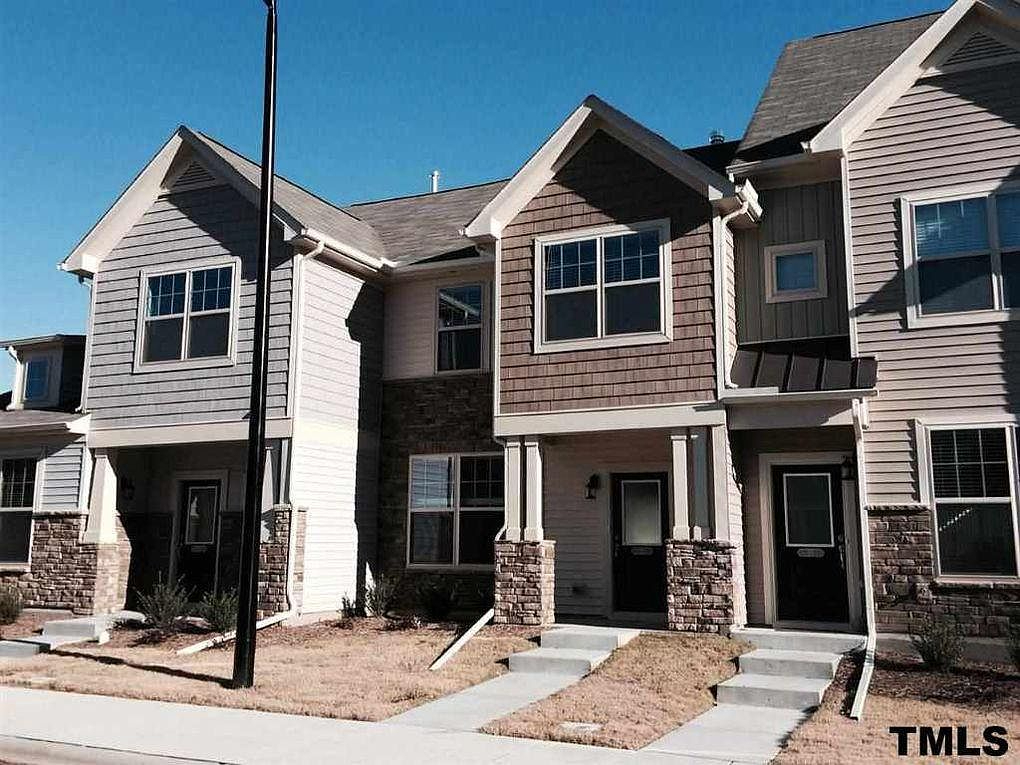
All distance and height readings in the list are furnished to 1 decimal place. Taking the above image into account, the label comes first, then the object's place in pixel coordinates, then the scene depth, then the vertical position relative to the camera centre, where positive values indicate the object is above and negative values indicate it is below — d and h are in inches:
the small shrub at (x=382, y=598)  614.9 -37.5
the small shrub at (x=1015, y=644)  410.1 -43.5
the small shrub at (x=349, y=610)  621.6 -45.8
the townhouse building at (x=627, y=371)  486.6 +96.2
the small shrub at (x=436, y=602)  605.6 -38.8
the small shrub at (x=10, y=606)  629.3 -45.5
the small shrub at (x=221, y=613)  559.2 -43.6
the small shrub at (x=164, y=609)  567.5 -42.4
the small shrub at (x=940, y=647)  422.0 -44.8
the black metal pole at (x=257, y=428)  416.5 +46.9
